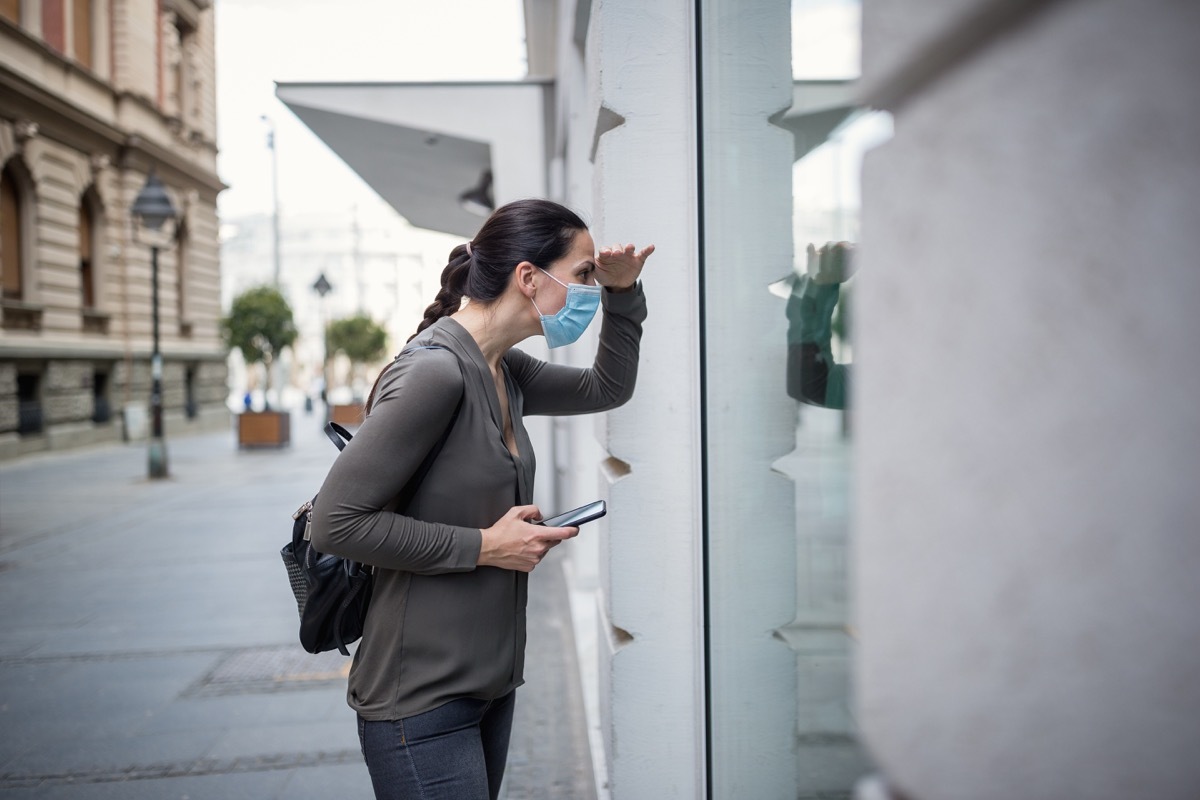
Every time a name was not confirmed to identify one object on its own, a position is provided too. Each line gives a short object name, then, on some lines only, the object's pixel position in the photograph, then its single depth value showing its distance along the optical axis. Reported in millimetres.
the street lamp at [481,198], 10312
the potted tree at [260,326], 26672
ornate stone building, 20109
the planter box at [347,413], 25930
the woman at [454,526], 1729
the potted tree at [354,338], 38812
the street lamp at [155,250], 15328
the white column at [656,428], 2543
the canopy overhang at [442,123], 8133
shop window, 1396
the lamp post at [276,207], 36594
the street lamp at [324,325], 29047
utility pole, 43375
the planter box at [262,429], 22109
